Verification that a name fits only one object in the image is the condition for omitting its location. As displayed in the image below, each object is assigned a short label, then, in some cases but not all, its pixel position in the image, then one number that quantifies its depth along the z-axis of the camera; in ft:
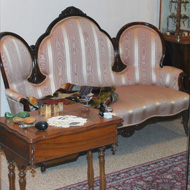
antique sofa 12.05
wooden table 7.45
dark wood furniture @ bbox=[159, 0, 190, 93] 14.64
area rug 10.27
